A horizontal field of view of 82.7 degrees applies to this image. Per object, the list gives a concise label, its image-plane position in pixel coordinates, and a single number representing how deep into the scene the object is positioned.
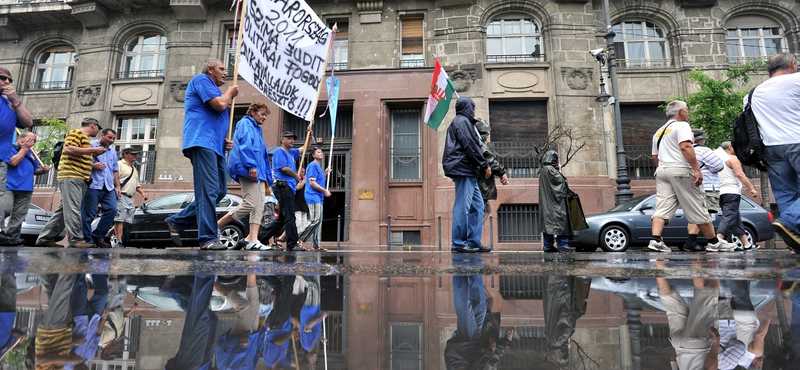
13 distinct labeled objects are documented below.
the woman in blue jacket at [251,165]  5.22
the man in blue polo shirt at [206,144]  4.31
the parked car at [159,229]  9.34
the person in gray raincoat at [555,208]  6.45
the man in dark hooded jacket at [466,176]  5.16
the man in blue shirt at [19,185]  5.74
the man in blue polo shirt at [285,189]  5.95
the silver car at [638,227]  9.11
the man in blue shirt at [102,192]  6.07
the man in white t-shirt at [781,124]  4.11
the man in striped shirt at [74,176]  5.55
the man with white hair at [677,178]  5.27
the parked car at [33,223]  9.78
